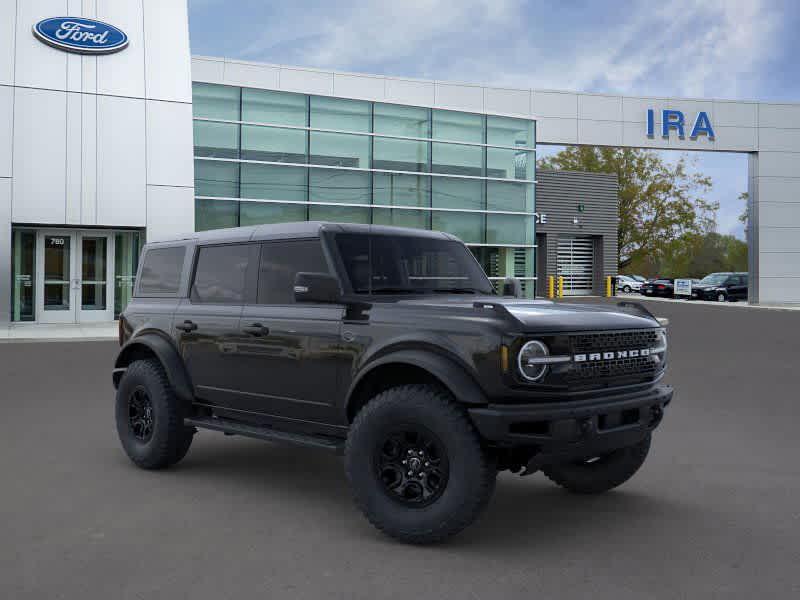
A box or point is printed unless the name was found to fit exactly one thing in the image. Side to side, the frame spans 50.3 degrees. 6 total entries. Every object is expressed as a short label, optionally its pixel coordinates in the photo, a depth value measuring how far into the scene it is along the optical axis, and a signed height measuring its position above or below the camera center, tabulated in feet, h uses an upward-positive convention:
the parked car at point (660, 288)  175.94 +1.54
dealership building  78.79 +15.40
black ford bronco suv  15.47 -1.59
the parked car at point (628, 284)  219.61 +2.82
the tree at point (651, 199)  229.86 +25.90
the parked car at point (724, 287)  155.33 +1.67
